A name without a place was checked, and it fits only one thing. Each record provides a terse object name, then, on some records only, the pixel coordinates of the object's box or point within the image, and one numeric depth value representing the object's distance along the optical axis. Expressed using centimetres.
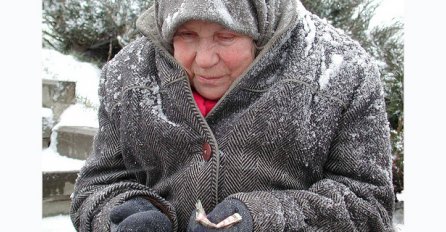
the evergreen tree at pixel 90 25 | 606
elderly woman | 145
